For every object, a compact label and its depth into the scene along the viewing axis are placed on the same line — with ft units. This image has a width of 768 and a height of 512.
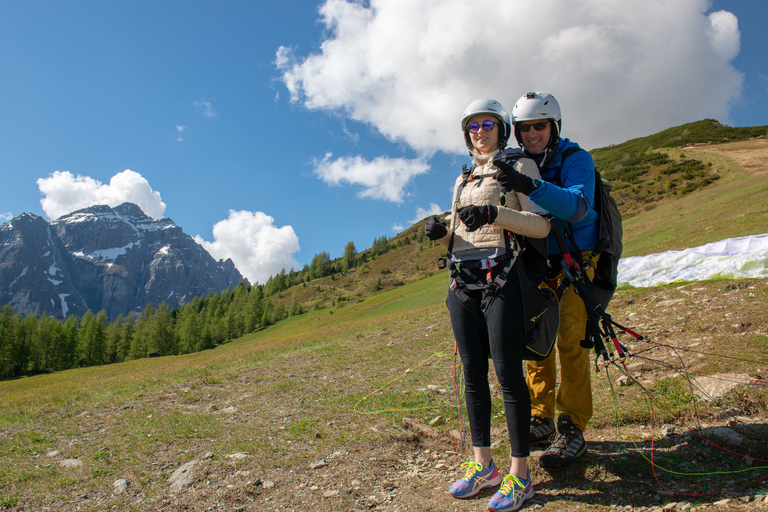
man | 10.04
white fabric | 31.12
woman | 9.41
